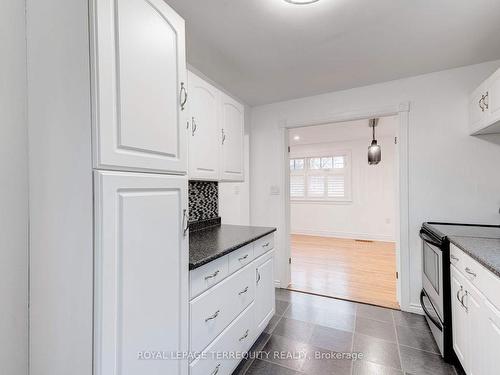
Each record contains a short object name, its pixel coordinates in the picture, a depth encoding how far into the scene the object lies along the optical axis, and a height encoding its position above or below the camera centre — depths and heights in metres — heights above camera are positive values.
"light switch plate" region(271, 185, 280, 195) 3.11 -0.02
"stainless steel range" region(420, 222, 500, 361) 1.72 -0.67
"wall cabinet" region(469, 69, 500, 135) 1.72 +0.62
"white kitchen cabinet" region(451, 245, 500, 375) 1.15 -0.69
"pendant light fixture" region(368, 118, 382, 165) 3.82 +0.55
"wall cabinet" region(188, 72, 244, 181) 1.69 +0.44
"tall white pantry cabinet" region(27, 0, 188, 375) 0.81 +0.01
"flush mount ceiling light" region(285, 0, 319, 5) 1.41 +1.08
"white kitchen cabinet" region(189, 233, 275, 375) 1.28 -0.76
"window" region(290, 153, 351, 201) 6.03 +0.26
